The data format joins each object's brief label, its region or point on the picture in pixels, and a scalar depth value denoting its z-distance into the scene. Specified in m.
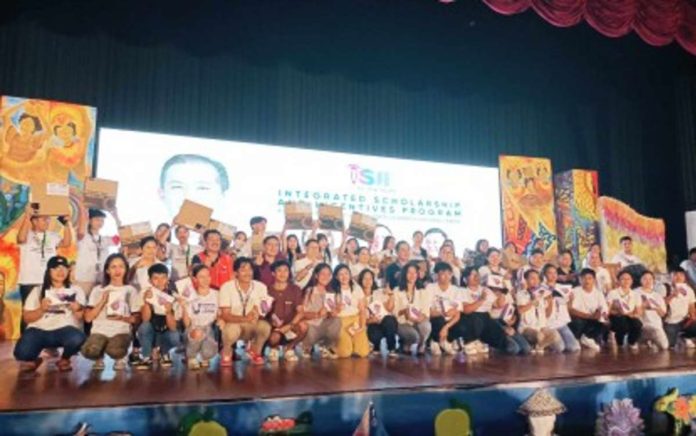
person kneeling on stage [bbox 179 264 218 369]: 3.10
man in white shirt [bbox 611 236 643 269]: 5.36
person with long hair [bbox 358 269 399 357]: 3.72
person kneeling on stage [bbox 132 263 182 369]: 3.12
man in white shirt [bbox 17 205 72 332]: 3.53
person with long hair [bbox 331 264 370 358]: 3.56
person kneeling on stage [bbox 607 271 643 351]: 4.21
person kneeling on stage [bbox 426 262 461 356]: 3.79
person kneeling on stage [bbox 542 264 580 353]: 3.98
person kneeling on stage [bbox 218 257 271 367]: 3.22
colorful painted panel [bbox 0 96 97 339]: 4.43
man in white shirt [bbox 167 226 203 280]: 3.92
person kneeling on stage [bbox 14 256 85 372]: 2.87
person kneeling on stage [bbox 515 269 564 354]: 3.92
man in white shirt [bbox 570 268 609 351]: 4.14
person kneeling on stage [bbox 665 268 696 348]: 4.30
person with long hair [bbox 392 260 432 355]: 3.73
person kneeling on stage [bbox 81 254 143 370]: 2.99
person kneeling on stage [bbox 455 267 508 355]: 3.81
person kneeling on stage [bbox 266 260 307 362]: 3.40
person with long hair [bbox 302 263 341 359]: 3.49
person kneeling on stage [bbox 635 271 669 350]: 4.17
